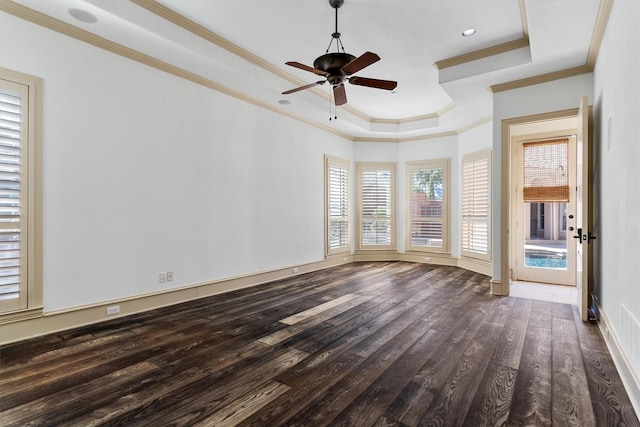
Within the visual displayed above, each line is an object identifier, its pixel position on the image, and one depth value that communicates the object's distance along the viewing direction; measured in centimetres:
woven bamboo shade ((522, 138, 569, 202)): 522
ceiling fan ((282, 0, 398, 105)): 298
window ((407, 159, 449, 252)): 733
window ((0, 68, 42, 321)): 291
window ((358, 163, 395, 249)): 785
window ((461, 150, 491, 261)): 618
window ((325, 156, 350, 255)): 694
